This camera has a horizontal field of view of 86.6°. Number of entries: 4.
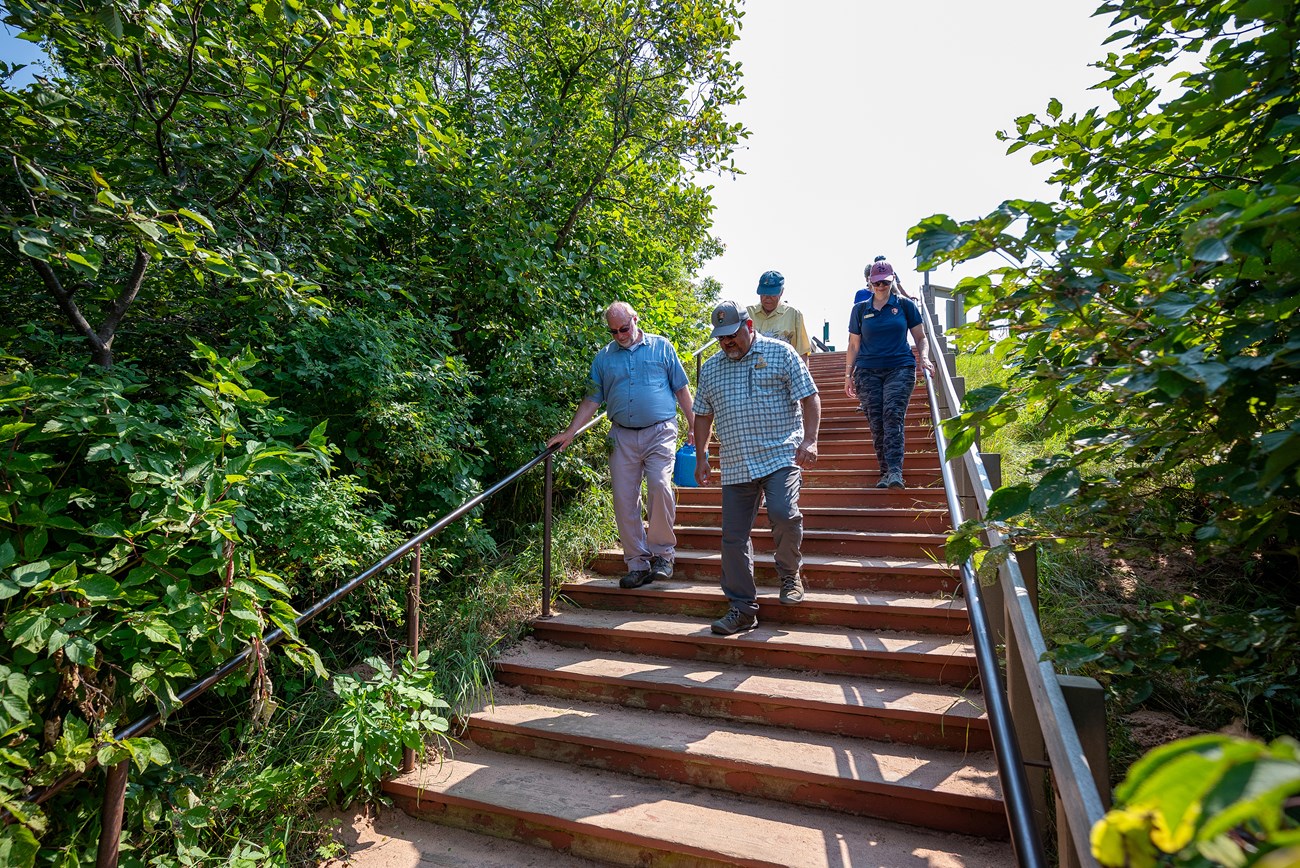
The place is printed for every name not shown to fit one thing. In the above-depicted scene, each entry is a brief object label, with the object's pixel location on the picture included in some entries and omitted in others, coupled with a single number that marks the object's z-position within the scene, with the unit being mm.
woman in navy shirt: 5059
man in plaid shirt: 3686
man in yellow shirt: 6605
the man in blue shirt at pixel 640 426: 4422
